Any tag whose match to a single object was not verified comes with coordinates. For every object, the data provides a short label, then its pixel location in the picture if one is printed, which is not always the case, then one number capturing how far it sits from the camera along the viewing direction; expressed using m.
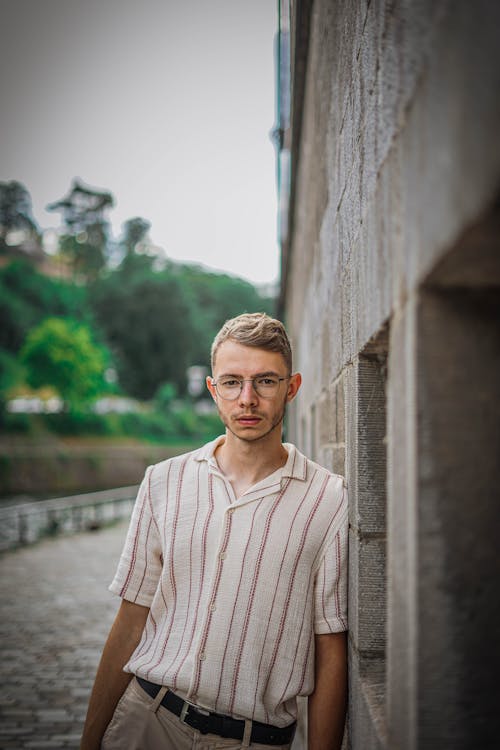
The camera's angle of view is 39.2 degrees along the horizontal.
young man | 2.04
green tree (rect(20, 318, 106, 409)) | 41.12
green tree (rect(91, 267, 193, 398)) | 53.78
